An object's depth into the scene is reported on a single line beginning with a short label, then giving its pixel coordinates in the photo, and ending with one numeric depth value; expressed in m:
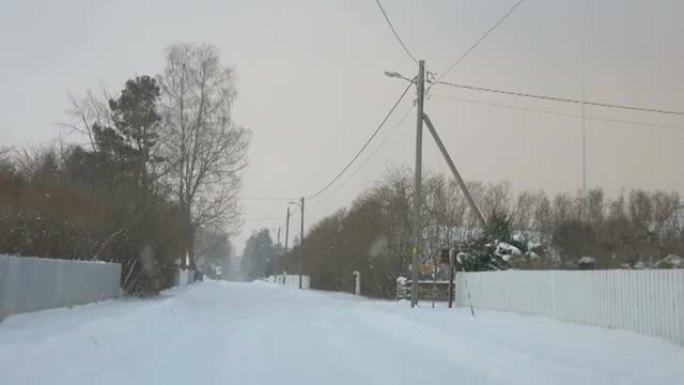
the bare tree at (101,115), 56.78
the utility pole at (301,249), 78.84
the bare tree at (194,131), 53.97
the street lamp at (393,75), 31.42
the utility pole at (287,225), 99.86
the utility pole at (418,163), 31.50
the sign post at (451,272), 31.11
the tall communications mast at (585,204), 77.58
